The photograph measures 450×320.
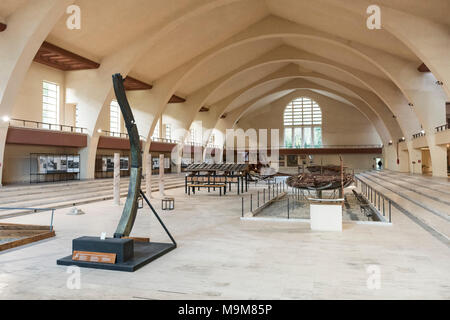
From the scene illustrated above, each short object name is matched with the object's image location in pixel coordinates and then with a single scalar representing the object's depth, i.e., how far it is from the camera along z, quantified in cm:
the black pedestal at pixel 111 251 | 406
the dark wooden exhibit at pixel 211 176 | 1427
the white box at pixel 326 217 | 648
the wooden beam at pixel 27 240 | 510
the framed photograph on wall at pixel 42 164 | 1488
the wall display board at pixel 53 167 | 1508
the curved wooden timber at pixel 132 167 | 473
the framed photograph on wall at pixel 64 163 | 1598
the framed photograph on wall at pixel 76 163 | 1672
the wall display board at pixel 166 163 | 2681
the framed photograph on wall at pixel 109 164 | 1969
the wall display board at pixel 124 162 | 2052
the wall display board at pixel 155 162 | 2505
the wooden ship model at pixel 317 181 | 1043
